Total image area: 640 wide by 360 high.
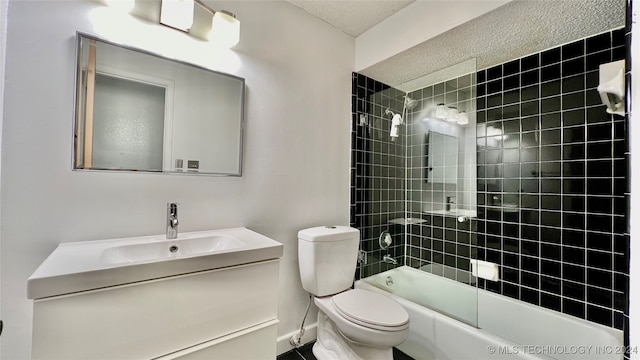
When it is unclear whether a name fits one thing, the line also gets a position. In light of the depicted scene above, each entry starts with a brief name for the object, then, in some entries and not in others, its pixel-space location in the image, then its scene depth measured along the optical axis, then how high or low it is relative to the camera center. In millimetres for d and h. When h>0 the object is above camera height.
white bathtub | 1477 -887
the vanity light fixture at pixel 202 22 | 1339 +868
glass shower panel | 1932 +17
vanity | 807 -425
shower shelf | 2357 -321
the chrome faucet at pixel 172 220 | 1295 -187
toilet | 1388 -714
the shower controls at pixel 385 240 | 2309 -485
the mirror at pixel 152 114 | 1189 +353
